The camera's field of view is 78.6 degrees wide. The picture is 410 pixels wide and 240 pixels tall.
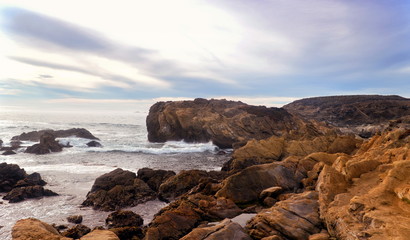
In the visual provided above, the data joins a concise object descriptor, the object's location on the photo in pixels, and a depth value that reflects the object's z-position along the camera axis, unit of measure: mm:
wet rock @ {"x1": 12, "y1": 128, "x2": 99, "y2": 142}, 45000
